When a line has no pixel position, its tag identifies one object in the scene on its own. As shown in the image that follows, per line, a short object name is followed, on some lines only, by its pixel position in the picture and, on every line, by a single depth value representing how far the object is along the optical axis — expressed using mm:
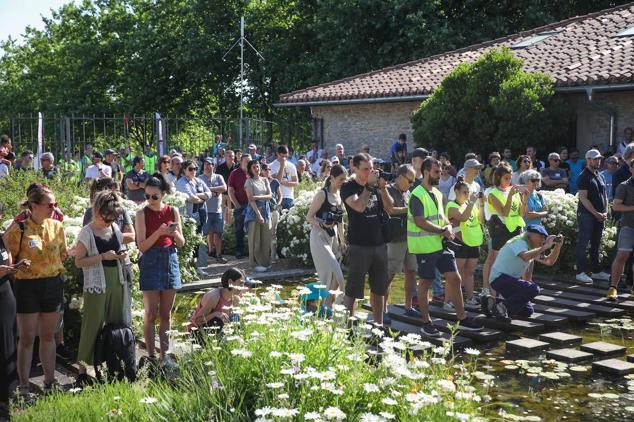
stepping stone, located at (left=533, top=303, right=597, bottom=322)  10039
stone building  19297
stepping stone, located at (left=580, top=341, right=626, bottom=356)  8414
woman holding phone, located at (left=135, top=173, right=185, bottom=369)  7824
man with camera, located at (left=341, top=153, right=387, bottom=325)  8539
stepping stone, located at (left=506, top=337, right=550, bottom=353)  8555
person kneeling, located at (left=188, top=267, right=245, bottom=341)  7648
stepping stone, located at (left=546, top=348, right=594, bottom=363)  8188
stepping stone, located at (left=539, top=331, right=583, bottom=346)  8859
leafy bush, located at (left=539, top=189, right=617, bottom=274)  12867
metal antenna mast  34938
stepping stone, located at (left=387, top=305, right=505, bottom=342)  9008
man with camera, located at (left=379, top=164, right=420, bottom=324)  9445
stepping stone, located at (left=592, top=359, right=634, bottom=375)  7719
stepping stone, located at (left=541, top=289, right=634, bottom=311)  10686
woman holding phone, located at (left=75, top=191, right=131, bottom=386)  7219
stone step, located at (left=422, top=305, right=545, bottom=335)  9477
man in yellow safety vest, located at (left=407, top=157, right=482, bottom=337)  8992
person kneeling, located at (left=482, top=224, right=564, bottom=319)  9609
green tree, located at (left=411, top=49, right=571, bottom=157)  19078
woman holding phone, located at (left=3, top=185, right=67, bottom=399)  7055
